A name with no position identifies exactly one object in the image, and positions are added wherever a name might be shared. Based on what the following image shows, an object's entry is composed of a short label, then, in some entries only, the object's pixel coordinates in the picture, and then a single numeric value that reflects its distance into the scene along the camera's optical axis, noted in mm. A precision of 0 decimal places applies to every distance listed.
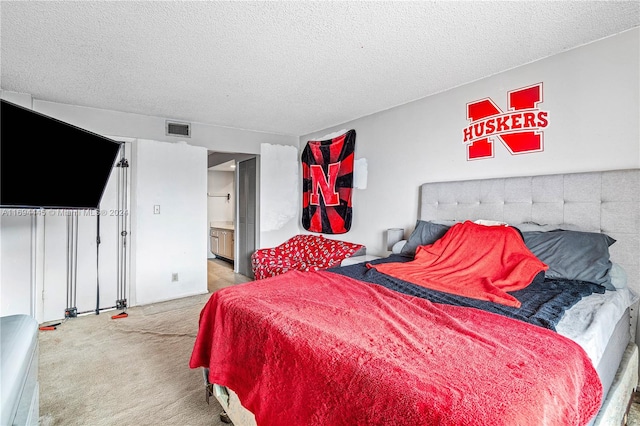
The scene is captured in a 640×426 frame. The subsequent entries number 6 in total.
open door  5031
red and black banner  4160
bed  877
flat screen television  1841
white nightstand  3369
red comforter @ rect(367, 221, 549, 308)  1837
